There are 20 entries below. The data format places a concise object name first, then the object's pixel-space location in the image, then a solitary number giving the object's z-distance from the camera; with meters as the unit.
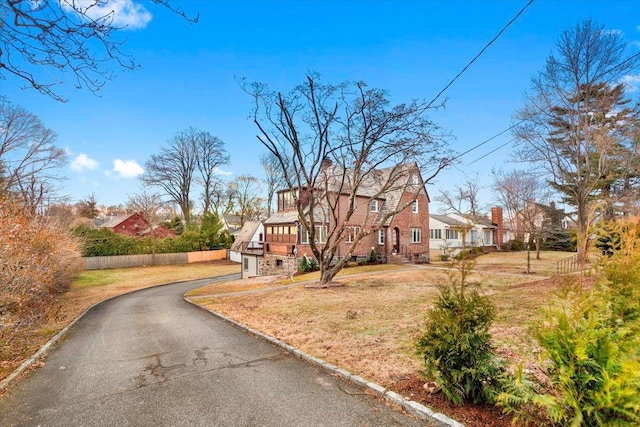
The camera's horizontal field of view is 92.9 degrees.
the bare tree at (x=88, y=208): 53.48
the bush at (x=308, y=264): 24.56
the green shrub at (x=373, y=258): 27.45
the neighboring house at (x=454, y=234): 43.50
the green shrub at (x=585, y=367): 2.66
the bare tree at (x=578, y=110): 15.42
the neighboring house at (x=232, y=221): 60.88
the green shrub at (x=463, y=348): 3.98
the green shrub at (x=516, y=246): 42.78
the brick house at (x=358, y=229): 26.67
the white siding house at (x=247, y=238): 37.78
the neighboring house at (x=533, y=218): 28.34
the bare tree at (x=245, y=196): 50.34
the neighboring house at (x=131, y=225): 48.16
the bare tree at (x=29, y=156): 18.35
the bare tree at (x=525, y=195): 28.69
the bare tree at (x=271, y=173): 44.06
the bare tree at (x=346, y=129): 15.45
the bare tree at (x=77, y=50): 3.48
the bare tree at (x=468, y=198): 29.37
